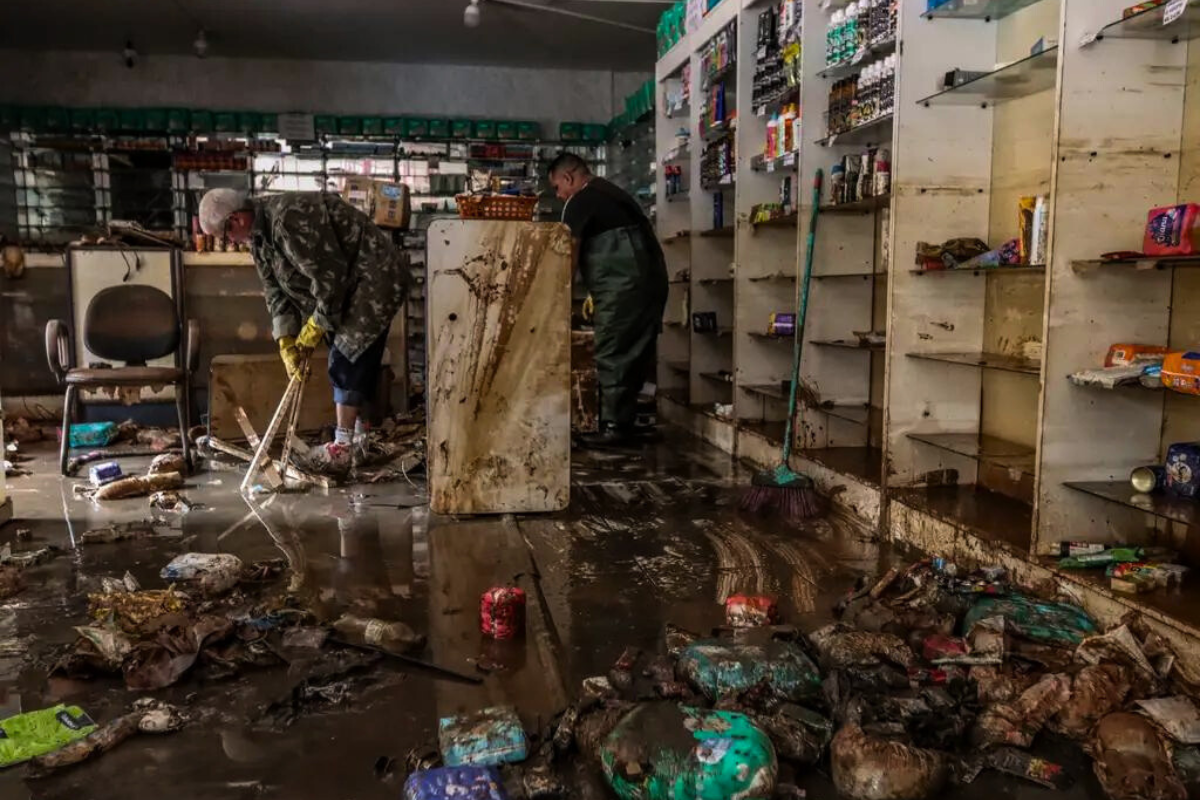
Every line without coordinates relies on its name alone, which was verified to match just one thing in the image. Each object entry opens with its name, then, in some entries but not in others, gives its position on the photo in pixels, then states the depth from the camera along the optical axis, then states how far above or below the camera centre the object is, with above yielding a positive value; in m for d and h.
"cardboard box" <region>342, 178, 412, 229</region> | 6.76 +0.68
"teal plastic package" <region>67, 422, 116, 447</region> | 5.95 -0.91
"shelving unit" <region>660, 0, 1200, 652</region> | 2.84 +0.02
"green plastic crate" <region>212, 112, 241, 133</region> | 10.52 +1.93
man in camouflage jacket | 4.70 +0.07
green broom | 4.18 -0.92
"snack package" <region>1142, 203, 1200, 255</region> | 2.61 +0.18
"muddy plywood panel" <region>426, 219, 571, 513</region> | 3.96 -0.32
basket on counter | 3.99 +0.37
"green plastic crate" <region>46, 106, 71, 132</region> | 10.22 +1.93
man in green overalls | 5.93 +0.10
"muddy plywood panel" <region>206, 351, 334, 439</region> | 5.73 -0.63
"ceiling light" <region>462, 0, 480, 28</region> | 8.32 +2.52
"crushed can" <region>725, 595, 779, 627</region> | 2.84 -0.98
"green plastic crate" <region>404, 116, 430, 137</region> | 10.73 +1.92
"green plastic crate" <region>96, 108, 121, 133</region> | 10.30 +1.94
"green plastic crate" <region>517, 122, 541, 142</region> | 11.12 +1.93
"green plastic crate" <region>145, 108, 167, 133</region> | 10.38 +1.93
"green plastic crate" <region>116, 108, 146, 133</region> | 10.33 +1.94
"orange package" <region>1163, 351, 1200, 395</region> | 2.54 -0.22
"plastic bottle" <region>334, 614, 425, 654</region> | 2.67 -1.00
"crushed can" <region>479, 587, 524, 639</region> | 2.77 -0.96
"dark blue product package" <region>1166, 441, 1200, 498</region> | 2.76 -0.53
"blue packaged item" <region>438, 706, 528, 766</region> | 2.03 -1.00
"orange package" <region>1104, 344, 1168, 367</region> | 2.84 -0.19
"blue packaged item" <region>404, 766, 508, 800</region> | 1.84 -0.99
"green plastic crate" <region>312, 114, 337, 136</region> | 10.63 +1.92
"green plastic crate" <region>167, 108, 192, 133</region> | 10.42 +1.93
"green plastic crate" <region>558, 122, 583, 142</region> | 11.23 +1.96
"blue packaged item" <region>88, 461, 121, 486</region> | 4.73 -0.92
